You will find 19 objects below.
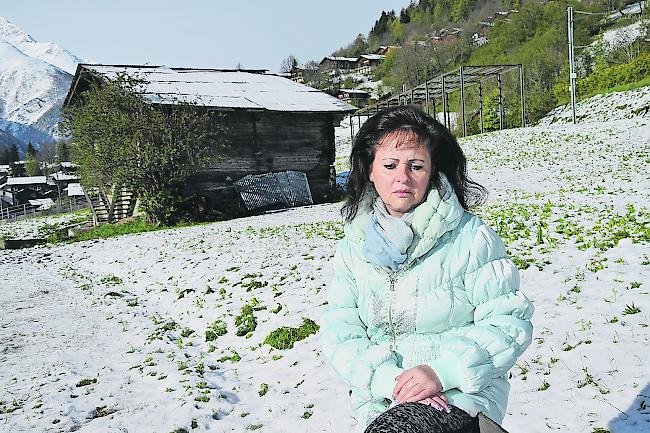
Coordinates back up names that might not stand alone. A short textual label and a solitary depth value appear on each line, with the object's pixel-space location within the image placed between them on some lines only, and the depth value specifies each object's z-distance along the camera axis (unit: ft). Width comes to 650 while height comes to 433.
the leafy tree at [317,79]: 297.53
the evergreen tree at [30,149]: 503.61
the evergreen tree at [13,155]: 482.69
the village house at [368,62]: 356.59
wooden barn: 66.44
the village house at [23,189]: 284.61
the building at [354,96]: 231.30
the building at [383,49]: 386.18
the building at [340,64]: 370.32
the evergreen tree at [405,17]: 455.63
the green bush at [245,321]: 22.68
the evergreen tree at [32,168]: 401.49
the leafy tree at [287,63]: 342.34
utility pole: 91.40
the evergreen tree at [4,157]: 481.87
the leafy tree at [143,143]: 60.08
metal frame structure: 96.27
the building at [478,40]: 281.66
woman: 6.64
